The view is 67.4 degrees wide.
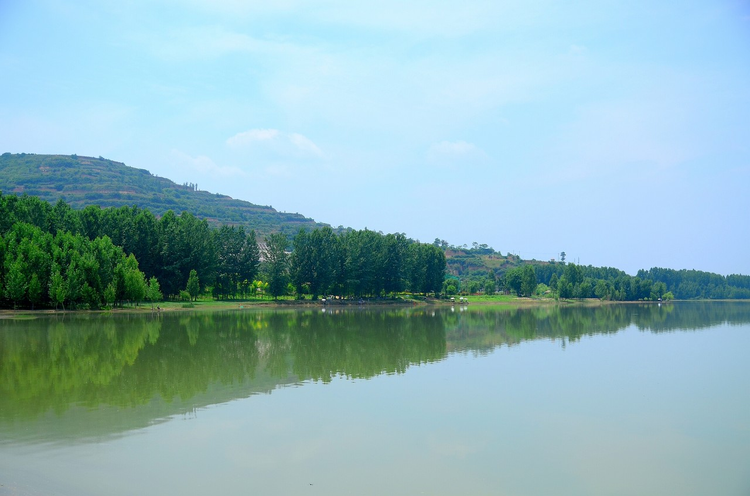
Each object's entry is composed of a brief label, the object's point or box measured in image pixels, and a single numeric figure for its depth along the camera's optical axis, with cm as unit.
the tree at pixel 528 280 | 12988
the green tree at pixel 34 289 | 4778
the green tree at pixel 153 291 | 6086
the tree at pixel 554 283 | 14148
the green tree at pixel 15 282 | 4712
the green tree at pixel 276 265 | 8131
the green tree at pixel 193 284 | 6838
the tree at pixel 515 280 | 13600
